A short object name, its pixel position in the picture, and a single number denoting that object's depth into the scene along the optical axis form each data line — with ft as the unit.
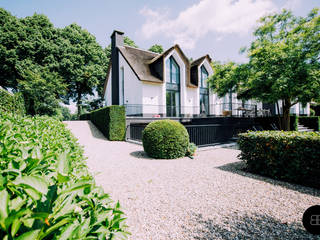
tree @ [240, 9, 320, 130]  30.63
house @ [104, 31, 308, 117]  61.60
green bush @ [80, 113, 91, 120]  75.78
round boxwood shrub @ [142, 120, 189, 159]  23.99
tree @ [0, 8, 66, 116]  81.31
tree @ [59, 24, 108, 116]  94.40
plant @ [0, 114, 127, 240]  2.10
